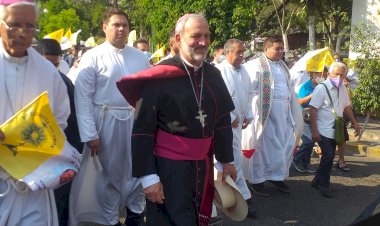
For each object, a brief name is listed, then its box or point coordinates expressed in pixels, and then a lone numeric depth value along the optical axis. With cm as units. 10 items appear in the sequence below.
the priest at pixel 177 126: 344
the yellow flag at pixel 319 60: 809
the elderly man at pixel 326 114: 662
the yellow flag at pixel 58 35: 1047
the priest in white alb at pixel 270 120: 655
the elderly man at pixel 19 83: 291
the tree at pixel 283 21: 2587
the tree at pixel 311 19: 2415
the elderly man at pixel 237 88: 588
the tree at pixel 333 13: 2541
